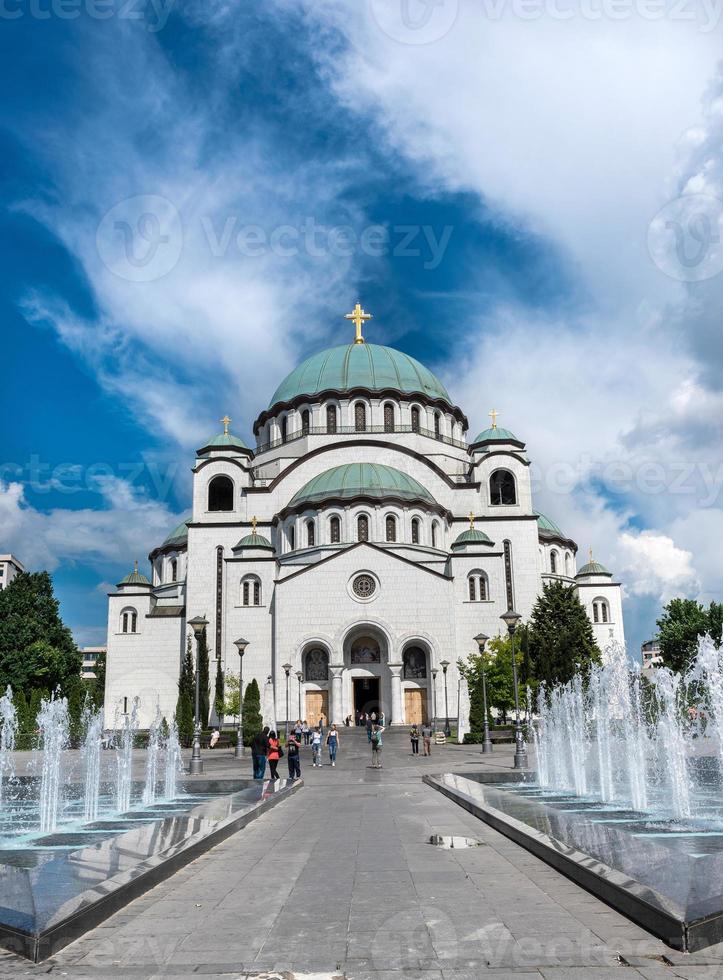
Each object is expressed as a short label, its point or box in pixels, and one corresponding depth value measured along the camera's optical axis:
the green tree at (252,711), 40.75
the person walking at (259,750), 20.72
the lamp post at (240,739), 30.55
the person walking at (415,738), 30.48
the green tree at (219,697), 44.69
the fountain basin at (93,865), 5.60
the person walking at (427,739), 29.69
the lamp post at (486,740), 29.58
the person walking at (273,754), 19.64
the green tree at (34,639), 48.22
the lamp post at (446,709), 41.41
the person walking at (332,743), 27.45
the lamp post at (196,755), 23.38
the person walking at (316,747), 27.28
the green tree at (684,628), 51.69
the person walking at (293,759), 20.88
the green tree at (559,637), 41.38
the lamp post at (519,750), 22.91
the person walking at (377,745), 25.84
